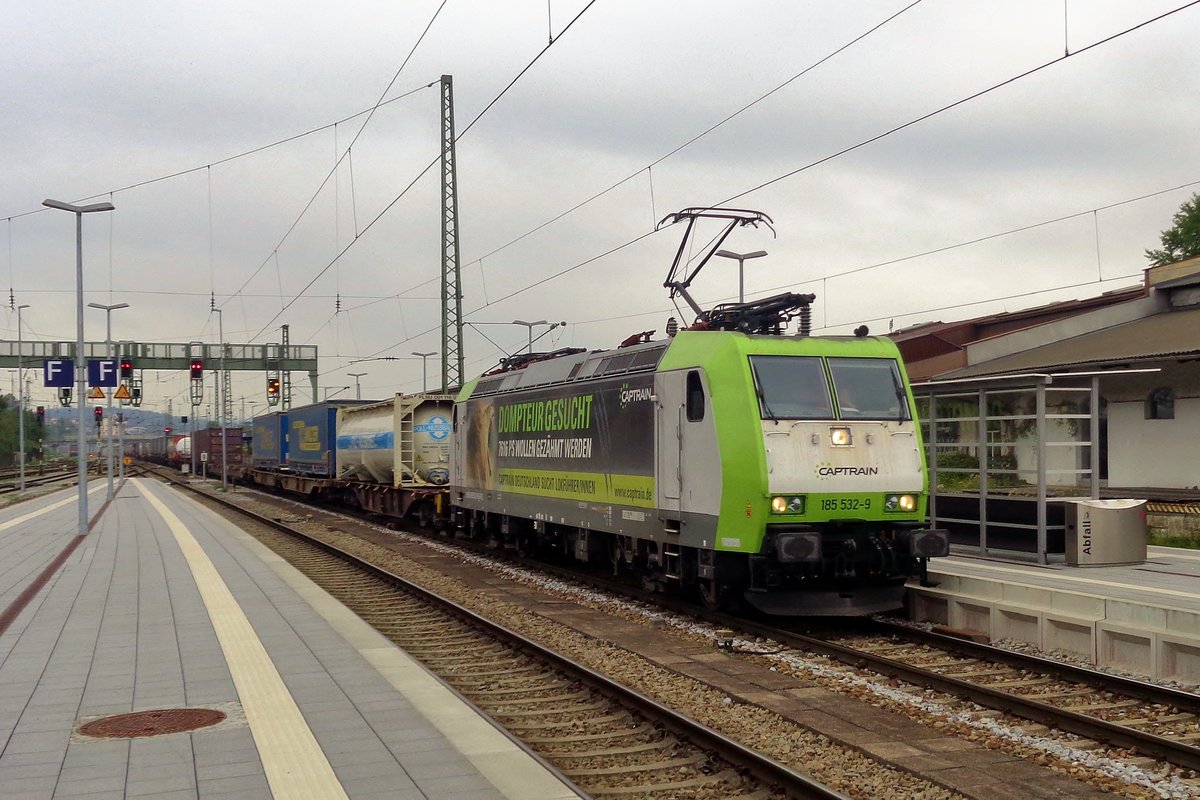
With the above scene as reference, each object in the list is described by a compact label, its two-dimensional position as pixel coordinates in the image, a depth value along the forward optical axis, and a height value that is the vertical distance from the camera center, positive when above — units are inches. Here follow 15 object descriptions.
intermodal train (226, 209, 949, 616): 465.4 -14.5
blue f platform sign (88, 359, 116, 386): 1186.6 +68.3
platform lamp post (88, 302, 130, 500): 1599.2 +146.0
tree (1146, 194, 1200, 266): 2121.1 +355.9
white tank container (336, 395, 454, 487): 1130.0 -5.1
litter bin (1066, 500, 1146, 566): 586.6 -54.1
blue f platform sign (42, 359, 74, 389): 1139.3 +66.2
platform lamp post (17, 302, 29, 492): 1972.3 +122.1
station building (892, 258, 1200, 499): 909.8 +48.6
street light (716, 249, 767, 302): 1278.5 +209.7
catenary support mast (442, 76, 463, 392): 1185.4 +189.1
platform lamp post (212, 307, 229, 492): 2002.0 +18.0
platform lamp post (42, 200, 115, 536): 1014.4 +95.7
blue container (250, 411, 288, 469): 1788.9 -8.6
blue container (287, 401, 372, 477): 1422.6 -3.6
